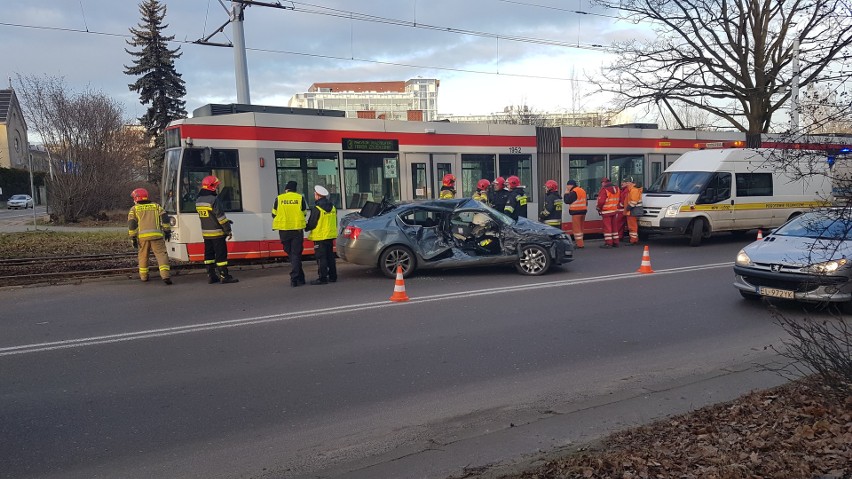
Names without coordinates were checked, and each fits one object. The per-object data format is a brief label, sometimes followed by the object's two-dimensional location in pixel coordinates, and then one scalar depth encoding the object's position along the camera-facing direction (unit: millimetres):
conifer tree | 34594
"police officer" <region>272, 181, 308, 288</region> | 11000
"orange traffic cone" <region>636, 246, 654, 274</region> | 11642
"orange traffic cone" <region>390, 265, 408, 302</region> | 9320
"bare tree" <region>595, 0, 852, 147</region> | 22750
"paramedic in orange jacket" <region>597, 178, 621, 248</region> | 15750
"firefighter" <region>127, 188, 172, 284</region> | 11320
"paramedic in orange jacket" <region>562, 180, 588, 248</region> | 15805
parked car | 46250
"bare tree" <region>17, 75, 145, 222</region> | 27047
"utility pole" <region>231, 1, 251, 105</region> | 16281
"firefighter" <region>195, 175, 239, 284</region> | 11094
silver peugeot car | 7500
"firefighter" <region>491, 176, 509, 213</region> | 14537
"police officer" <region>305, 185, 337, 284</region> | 11071
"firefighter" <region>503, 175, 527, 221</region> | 13633
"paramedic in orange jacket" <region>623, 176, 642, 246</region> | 16297
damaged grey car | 11305
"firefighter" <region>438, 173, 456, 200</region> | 14219
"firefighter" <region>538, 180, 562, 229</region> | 15023
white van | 16094
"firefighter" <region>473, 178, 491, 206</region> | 14656
